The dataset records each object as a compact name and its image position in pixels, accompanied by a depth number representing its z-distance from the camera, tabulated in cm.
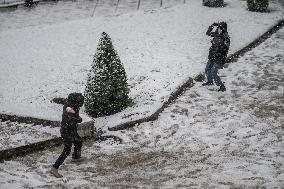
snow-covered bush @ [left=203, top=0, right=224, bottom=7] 3569
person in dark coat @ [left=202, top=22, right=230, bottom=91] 1964
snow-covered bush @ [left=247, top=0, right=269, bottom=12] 3398
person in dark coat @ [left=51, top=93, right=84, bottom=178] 1316
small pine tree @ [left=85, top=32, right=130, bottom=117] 1759
